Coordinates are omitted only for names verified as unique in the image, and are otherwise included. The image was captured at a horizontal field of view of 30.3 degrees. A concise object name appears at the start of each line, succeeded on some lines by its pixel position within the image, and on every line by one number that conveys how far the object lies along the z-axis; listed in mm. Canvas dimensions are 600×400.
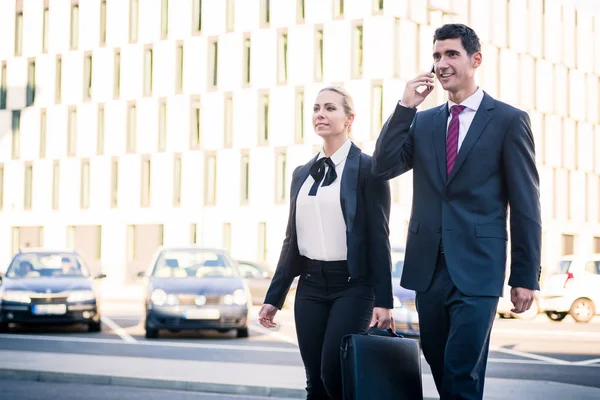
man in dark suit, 4258
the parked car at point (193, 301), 17078
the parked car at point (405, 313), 15602
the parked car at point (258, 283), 28453
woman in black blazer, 5133
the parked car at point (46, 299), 18000
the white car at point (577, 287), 23344
